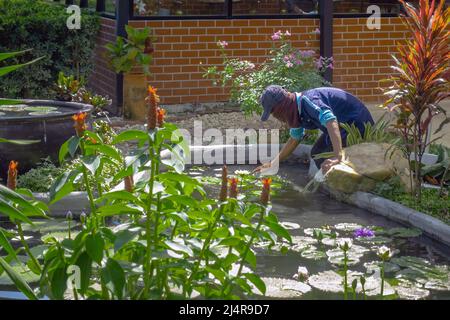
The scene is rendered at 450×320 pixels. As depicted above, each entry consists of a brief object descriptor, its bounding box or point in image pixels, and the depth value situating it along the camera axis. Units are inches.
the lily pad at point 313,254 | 260.7
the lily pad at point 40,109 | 395.2
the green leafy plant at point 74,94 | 438.0
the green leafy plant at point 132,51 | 474.9
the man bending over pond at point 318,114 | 325.4
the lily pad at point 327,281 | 229.0
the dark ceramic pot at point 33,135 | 343.6
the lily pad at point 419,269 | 240.4
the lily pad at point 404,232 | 287.3
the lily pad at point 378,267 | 245.4
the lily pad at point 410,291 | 223.0
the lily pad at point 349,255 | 254.8
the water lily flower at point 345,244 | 175.9
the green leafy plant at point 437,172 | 348.2
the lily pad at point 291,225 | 298.6
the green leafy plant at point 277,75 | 425.7
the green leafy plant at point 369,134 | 357.1
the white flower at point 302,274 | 181.2
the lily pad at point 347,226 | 297.1
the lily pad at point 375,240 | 278.2
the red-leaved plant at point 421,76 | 309.3
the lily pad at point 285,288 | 225.4
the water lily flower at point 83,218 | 160.7
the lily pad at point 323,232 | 284.3
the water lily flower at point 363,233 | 225.0
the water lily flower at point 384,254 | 170.9
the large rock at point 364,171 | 337.4
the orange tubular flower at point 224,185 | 152.7
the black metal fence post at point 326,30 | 521.7
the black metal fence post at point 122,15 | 494.6
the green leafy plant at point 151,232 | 143.6
